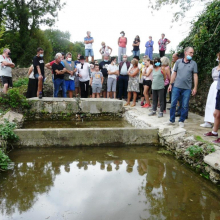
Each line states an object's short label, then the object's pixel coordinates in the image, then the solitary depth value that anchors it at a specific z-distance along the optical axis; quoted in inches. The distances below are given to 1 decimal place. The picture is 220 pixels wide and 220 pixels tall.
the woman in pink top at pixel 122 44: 454.3
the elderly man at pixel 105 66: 359.8
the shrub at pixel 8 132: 172.6
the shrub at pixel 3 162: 141.1
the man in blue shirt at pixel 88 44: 451.2
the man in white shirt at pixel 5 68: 285.3
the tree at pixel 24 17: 812.1
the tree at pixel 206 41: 233.8
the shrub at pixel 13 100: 269.6
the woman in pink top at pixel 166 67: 267.6
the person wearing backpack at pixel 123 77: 329.7
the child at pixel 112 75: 333.4
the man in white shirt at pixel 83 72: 342.0
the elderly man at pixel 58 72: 302.4
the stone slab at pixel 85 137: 185.3
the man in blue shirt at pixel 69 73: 323.6
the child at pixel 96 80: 330.3
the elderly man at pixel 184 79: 202.8
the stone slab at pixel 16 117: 226.6
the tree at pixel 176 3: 262.5
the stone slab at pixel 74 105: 285.3
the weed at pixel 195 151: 147.1
